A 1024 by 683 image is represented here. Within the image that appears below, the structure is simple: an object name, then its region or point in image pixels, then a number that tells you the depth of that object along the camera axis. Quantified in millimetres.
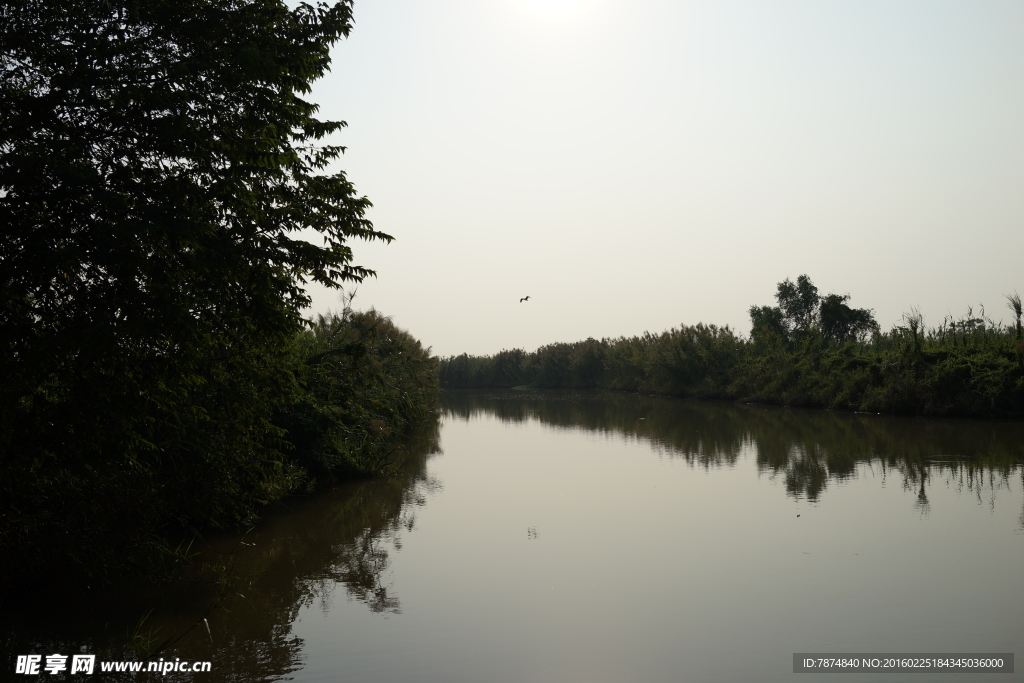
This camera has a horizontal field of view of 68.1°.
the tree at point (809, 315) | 47281
